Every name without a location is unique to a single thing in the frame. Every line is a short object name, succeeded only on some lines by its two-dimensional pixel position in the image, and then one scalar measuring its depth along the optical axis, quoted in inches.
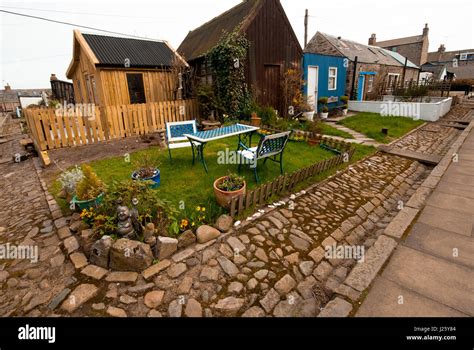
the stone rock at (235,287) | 107.7
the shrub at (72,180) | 166.1
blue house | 563.8
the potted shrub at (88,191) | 147.4
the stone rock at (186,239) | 130.0
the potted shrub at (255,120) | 376.9
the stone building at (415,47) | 1496.1
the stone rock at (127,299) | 100.0
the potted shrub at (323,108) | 558.0
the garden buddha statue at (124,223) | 120.3
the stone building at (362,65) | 707.4
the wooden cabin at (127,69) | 441.4
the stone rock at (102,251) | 114.9
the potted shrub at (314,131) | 317.7
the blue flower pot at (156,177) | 178.1
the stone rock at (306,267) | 123.1
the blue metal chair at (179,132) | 238.2
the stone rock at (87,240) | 123.5
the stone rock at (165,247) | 122.0
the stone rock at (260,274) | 116.4
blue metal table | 210.4
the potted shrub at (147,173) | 178.9
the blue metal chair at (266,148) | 187.0
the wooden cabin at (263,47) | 446.6
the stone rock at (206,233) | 134.3
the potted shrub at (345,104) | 617.9
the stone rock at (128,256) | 113.0
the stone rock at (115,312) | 94.8
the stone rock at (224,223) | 143.0
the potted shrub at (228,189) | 155.9
